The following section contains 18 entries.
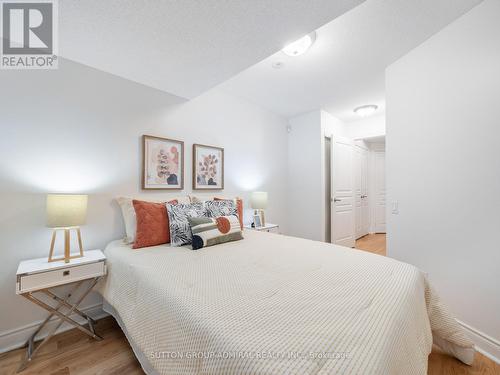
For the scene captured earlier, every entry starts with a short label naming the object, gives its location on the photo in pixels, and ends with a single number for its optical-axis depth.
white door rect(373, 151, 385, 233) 5.43
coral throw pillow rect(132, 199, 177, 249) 1.87
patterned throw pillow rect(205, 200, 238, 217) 2.23
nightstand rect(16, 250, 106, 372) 1.43
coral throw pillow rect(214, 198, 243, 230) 2.63
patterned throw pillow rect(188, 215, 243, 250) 1.86
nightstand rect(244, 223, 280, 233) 3.01
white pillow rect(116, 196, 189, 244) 1.96
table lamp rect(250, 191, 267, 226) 3.13
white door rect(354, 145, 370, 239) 4.71
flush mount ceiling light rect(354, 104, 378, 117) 3.60
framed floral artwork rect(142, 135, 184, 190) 2.31
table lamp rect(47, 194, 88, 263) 1.57
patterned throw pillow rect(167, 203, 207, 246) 1.92
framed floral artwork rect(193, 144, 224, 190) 2.73
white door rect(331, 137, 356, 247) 3.78
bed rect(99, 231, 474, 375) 0.69
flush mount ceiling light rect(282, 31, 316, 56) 1.97
